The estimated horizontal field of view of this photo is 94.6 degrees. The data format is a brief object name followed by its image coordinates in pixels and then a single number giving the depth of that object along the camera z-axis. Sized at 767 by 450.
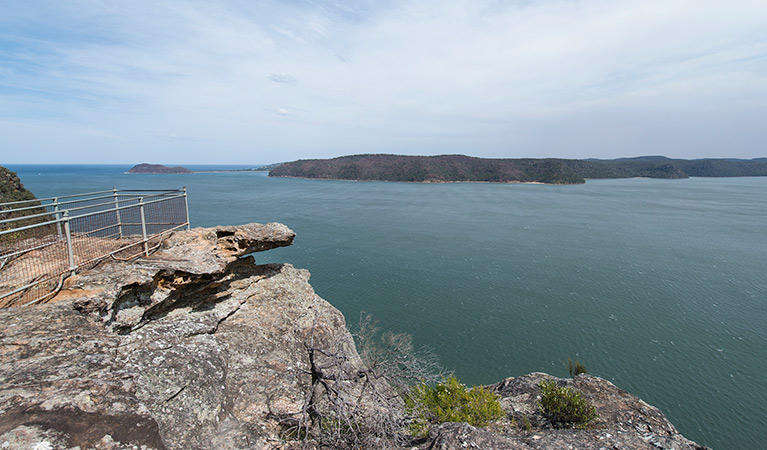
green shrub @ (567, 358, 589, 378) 17.17
